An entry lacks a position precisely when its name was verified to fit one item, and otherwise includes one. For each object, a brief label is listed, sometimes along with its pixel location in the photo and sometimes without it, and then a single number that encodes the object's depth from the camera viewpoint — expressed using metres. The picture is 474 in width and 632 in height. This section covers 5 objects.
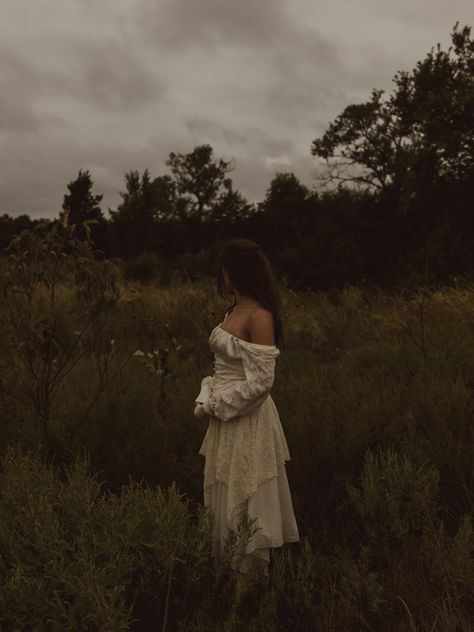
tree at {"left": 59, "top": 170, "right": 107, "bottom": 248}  30.39
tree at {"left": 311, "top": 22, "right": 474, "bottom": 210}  18.27
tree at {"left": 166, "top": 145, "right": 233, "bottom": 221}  41.62
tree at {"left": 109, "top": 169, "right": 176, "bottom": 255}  28.35
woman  2.51
